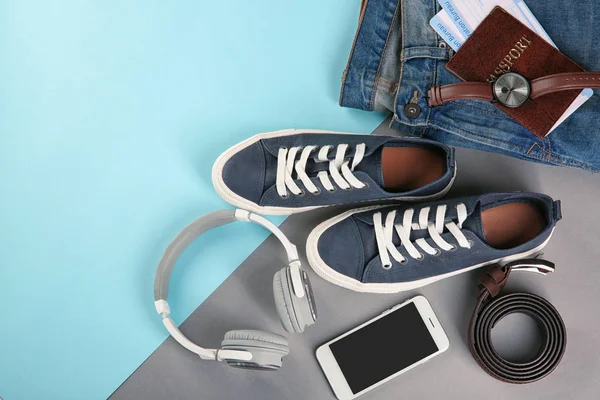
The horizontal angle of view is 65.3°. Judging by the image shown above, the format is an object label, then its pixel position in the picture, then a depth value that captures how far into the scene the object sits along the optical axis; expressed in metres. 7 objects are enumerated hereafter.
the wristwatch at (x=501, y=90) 0.74
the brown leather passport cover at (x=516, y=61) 0.73
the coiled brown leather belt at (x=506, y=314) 0.77
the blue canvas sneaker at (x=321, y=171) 0.80
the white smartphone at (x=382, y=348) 0.80
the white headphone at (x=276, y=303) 0.68
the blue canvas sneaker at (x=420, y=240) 0.78
